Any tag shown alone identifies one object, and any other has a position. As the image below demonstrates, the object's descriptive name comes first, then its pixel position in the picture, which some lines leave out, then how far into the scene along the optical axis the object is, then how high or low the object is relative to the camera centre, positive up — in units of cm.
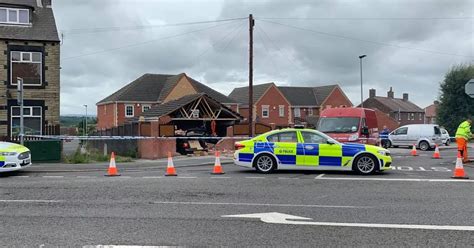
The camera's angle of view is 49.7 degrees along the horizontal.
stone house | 2481 +328
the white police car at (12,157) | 1513 -58
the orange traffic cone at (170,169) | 1511 -94
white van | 3447 +6
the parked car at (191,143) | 2646 -29
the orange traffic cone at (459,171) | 1403 -94
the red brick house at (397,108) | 8350 +492
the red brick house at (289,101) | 6612 +489
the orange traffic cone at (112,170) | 1531 -97
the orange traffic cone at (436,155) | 2314 -82
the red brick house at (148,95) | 5353 +449
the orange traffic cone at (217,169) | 1542 -96
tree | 5332 +395
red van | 2097 +52
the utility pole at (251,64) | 2933 +422
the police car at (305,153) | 1478 -47
